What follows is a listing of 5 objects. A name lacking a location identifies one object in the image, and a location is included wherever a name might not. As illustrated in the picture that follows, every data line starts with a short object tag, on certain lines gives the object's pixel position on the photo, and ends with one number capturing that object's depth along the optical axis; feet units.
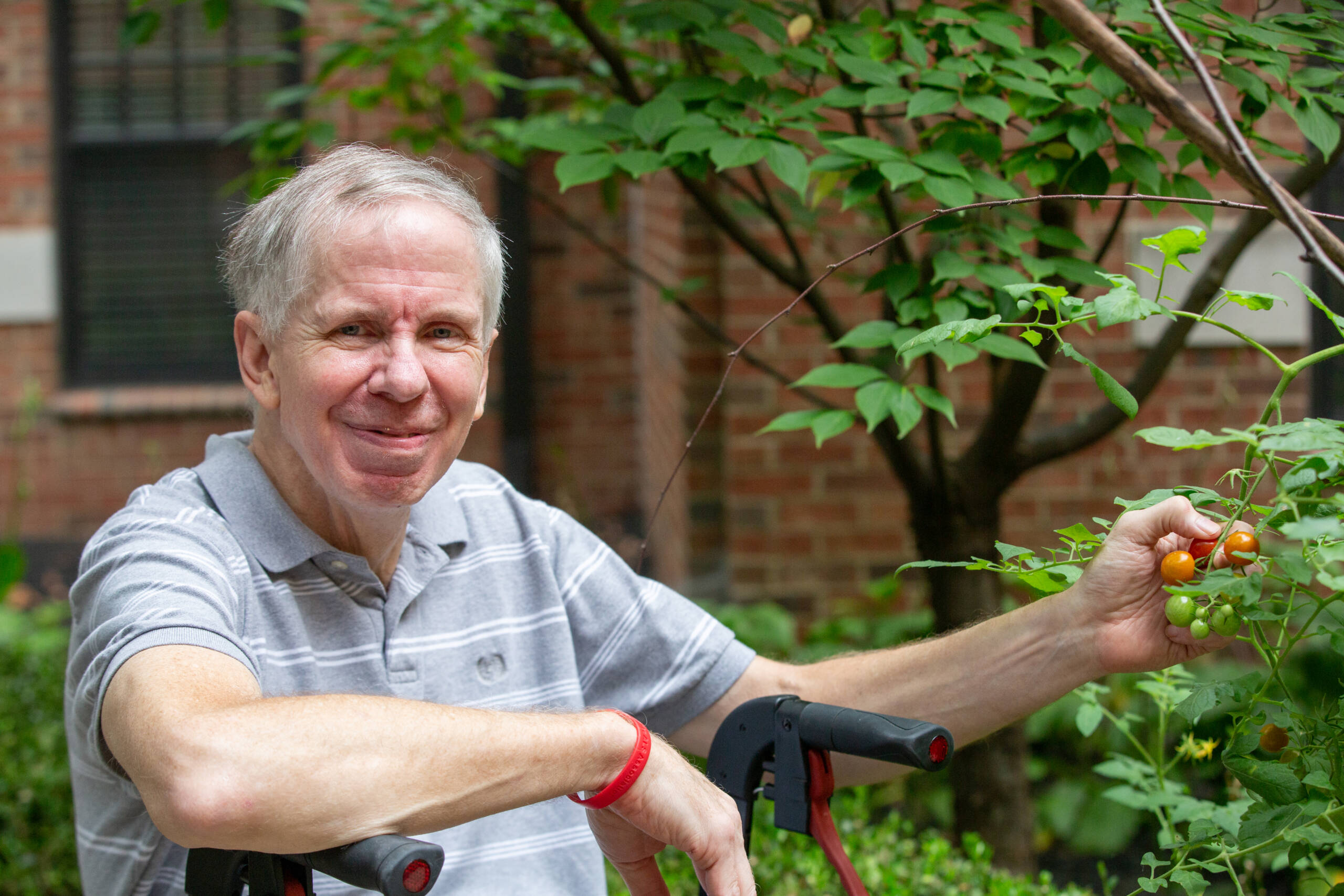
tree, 6.91
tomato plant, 5.69
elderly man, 5.99
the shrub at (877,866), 7.55
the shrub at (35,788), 8.85
